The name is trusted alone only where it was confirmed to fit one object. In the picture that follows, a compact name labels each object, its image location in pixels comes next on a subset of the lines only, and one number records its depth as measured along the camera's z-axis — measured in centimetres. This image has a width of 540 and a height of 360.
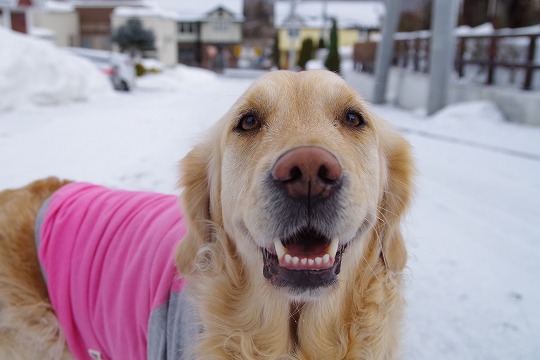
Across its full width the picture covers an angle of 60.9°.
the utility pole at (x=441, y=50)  1126
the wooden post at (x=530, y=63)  958
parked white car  1770
